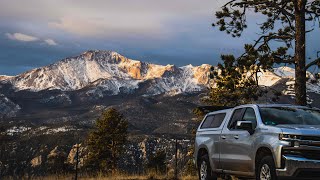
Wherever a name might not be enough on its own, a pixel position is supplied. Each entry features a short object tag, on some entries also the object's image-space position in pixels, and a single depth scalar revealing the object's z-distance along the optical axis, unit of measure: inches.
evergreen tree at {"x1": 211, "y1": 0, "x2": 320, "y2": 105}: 708.7
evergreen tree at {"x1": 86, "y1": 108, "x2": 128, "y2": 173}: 2034.9
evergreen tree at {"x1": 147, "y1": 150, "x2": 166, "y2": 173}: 1993.4
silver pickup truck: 391.2
